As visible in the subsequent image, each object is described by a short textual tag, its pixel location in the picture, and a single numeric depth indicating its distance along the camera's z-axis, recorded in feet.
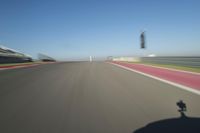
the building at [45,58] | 122.09
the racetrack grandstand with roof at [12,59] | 74.37
